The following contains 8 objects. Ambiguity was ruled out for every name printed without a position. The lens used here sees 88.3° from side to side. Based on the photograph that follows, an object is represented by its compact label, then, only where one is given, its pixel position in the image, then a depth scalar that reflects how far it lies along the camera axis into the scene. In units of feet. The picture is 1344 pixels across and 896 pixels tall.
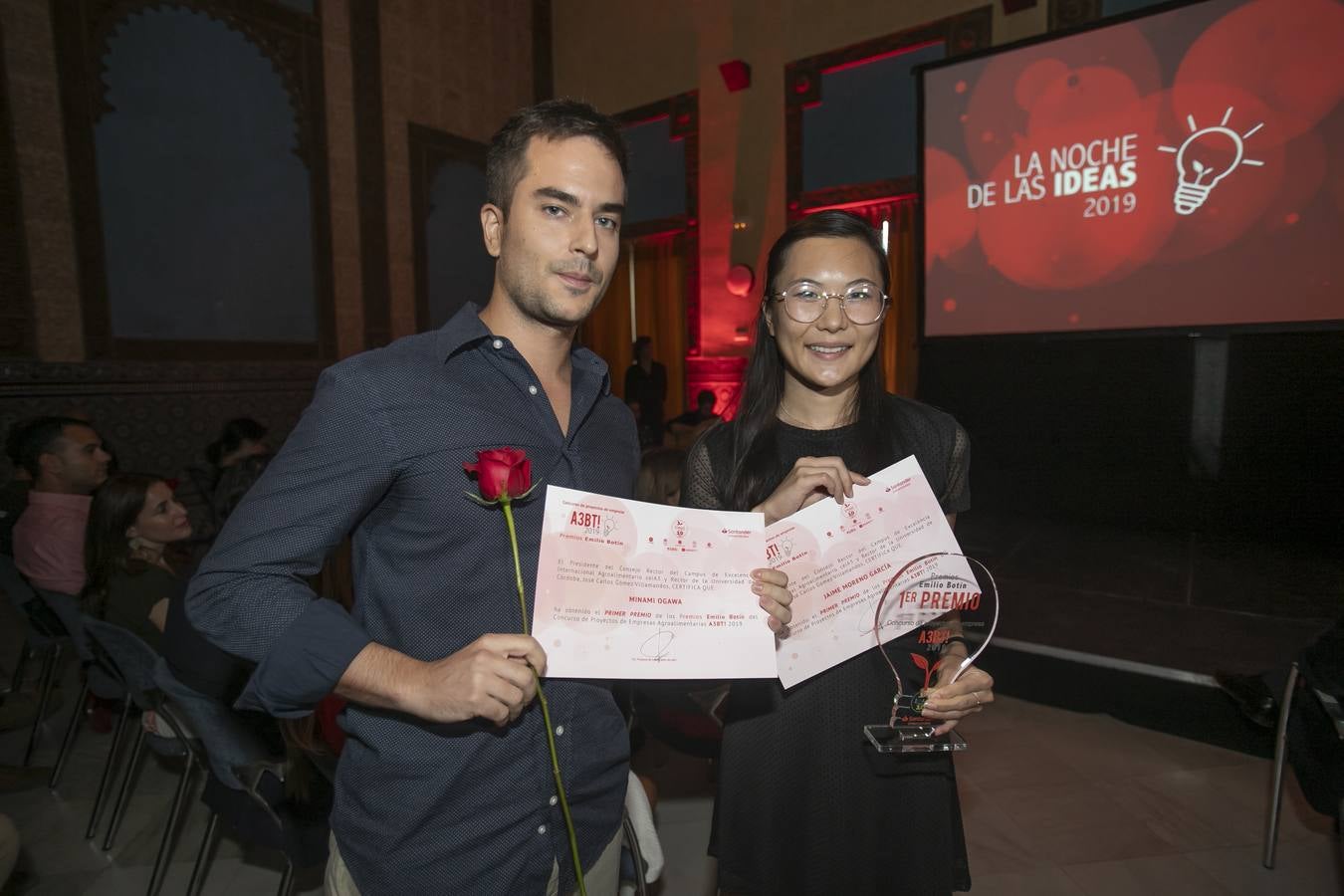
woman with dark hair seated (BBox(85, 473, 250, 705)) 7.88
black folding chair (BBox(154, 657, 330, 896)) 5.71
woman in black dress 3.99
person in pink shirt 9.56
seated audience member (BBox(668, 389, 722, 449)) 18.12
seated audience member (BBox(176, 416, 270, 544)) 13.06
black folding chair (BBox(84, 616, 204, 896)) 6.59
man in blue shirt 2.79
